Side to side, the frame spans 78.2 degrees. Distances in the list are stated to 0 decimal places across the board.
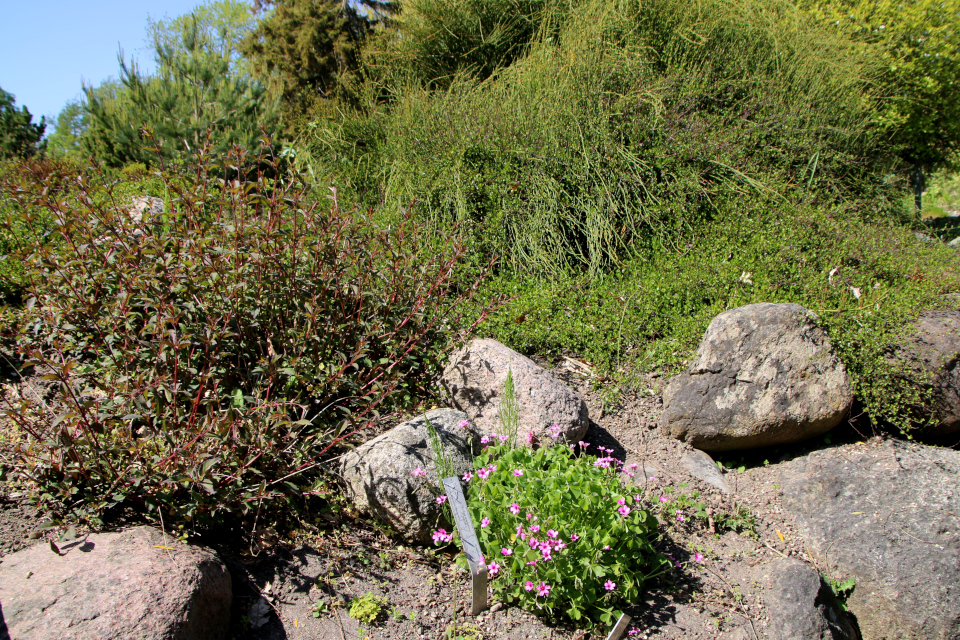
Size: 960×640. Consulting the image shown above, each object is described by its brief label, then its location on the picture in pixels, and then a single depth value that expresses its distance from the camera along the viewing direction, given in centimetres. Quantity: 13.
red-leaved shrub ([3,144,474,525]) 235
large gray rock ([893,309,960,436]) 351
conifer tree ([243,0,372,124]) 847
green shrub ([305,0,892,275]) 528
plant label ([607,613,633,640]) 235
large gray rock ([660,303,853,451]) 346
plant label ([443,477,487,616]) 241
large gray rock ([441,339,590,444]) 322
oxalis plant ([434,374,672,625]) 238
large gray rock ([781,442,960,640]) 272
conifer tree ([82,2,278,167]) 683
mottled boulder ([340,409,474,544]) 272
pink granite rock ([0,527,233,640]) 186
